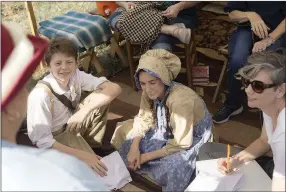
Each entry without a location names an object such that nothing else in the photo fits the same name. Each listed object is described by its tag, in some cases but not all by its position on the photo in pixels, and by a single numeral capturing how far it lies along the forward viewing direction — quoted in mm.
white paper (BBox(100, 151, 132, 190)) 3244
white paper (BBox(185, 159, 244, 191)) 2621
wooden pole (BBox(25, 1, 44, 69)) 4608
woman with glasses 2427
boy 3225
